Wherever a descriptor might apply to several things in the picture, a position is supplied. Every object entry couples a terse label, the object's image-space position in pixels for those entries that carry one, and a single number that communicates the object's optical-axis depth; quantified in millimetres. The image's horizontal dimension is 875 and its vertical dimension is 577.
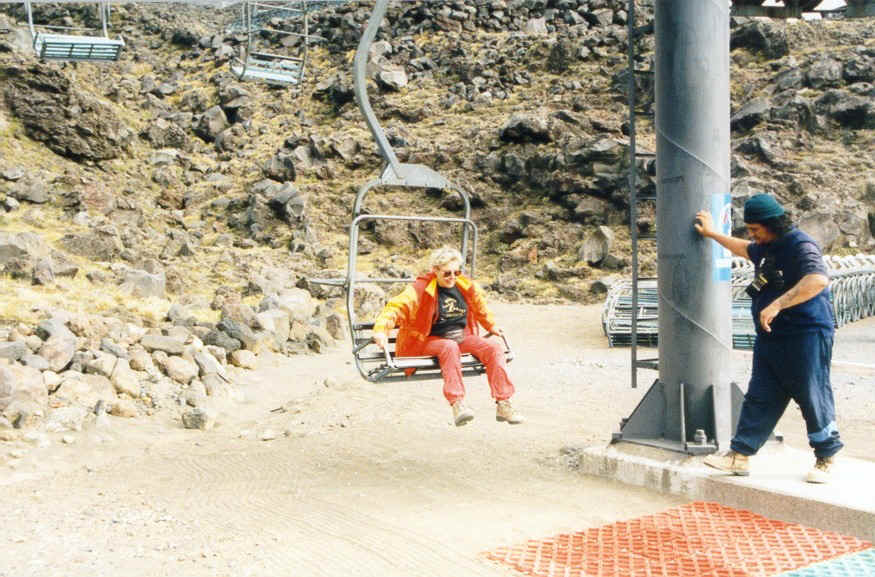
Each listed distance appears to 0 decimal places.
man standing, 4578
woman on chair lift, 5734
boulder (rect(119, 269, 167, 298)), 15273
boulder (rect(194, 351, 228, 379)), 10766
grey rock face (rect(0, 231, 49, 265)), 14398
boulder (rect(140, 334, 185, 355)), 10914
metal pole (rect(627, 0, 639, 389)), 5758
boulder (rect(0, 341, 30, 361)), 9258
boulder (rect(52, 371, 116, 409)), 8703
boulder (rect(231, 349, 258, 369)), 11773
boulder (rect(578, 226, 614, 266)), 23125
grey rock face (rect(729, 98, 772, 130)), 26422
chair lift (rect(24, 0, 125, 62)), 14836
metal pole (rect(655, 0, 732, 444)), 5477
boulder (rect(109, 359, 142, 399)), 9406
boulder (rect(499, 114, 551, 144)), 28234
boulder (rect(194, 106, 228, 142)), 33844
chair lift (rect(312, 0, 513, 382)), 5961
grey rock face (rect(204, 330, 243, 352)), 11930
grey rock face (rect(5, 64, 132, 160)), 28234
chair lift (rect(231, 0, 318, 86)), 19562
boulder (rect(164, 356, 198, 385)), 10305
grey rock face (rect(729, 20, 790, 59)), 30516
